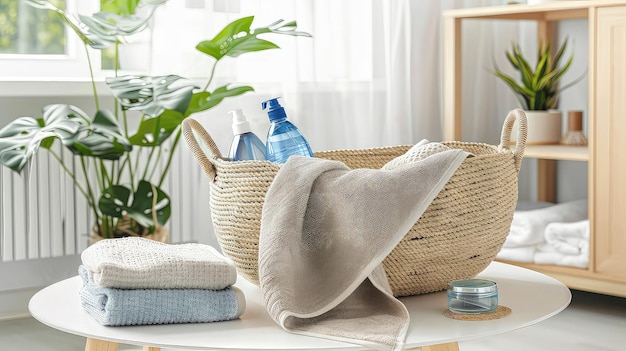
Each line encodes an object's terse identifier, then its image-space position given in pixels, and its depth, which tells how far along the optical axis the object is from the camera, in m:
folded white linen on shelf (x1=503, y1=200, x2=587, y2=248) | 2.55
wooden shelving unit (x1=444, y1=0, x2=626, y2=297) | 2.39
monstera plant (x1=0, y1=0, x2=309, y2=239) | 2.02
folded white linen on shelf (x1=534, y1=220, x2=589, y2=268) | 2.49
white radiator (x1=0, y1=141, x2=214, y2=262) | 2.37
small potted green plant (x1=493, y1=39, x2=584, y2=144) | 2.80
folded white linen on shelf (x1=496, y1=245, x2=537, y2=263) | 2.58
